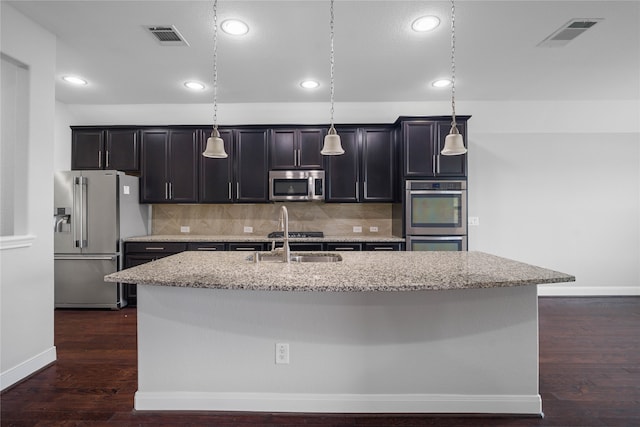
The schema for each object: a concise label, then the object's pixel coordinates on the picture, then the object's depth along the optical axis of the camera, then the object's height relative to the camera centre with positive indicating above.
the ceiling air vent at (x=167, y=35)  2.58 +1.52
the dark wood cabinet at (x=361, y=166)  4.16 +0.65
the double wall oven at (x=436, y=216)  3.79 -0.01
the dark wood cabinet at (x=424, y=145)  3.86 +0.86
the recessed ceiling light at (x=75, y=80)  3.54 +1.54
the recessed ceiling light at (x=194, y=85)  3.73 +1.56
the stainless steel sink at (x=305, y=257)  2.49 -0.34
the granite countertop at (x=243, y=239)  3.84 -0.29
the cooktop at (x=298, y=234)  4.10 -0.25
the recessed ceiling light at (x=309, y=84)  3.68 +1.55
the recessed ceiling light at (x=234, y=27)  2.49 +1.52
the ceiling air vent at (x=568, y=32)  2.54 +1.55
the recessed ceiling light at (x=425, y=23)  2.46 +1.53
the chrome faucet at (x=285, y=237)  2.24 -0.16
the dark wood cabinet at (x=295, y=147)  4.16 +0.90
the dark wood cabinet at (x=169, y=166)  4.21 +0.66
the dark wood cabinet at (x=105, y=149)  4.20 +0.88
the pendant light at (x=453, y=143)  2.21 +0.50
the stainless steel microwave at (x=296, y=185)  4.09 +0.39
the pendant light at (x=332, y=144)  2.28 +0.51
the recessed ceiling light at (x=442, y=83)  3.68 +1.56
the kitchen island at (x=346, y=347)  1.87 -0.79
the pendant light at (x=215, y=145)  2.29 +0.51
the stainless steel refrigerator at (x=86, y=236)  3.76 -0.25
